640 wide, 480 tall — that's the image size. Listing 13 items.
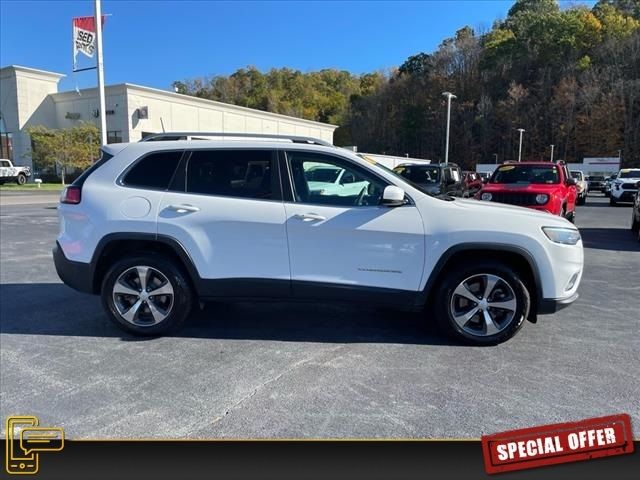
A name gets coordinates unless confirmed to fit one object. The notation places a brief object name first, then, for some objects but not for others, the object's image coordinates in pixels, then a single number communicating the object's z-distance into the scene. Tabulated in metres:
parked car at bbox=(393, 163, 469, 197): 14.68
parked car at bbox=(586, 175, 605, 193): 43.22
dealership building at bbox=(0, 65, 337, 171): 42.38
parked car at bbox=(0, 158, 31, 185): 37.68
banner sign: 15.46
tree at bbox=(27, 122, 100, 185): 38.53
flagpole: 15.16
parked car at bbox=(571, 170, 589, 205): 22.36
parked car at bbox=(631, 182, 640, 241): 11.35
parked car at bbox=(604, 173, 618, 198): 31.92
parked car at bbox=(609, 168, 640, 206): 21.11
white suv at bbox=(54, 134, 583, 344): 3.97
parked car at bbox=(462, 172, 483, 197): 21.10
